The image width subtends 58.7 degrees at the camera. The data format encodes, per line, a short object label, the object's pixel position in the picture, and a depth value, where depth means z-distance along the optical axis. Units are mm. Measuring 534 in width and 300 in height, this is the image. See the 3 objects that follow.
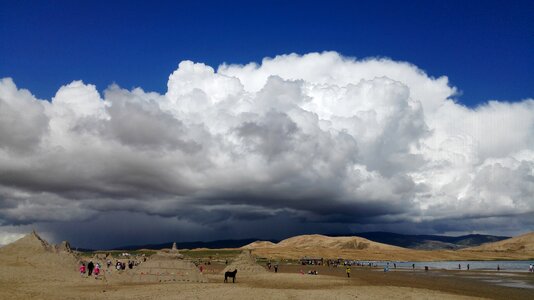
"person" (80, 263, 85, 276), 60278
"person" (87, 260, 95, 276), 60312
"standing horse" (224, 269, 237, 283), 54478
